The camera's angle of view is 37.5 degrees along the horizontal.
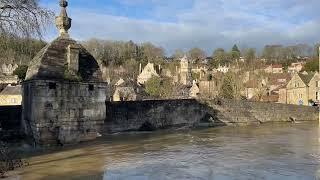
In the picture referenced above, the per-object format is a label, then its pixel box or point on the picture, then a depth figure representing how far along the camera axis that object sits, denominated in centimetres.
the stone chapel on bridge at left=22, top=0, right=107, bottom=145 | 1967
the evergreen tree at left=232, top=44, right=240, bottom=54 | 13712
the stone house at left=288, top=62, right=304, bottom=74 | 10580
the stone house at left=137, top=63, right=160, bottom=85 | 8838
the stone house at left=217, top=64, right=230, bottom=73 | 10612
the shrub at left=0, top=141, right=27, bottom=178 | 1464
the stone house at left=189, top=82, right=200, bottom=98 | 6919
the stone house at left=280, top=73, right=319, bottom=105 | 6250
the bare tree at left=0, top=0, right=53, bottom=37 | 1520
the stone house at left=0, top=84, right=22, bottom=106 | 4609
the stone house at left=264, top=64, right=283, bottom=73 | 10456
